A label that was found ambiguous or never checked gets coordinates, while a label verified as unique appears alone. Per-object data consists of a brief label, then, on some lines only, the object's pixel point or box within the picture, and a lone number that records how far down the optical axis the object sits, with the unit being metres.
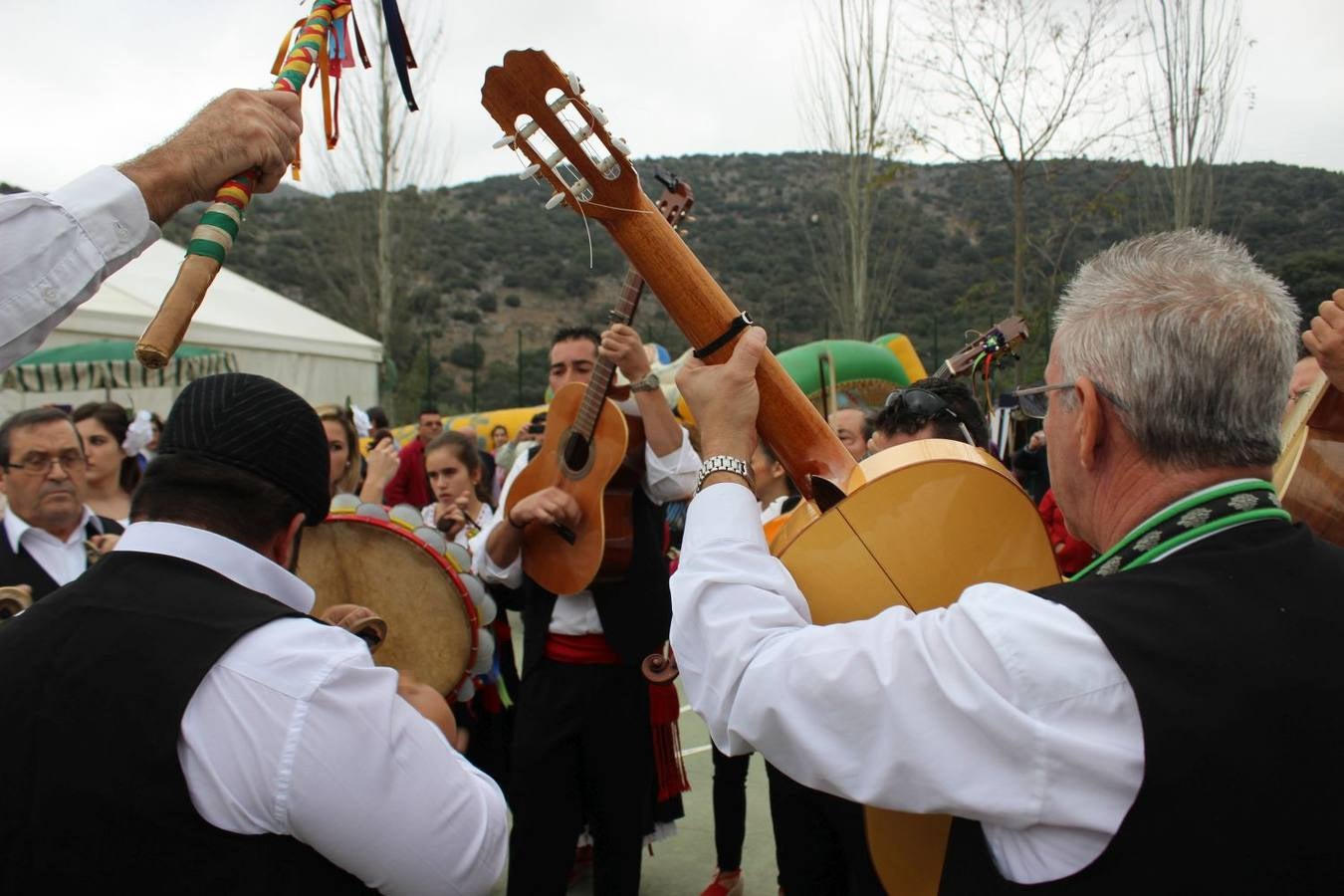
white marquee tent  8.67
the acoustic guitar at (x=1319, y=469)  2.20
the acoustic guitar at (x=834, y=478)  1.64
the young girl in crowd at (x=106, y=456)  4.18
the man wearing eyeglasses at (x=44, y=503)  3.13
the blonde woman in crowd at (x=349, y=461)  4.54
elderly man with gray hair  1.08
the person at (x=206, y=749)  1.36
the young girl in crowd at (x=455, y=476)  4.74
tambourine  3.13
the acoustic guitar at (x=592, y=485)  3.44
